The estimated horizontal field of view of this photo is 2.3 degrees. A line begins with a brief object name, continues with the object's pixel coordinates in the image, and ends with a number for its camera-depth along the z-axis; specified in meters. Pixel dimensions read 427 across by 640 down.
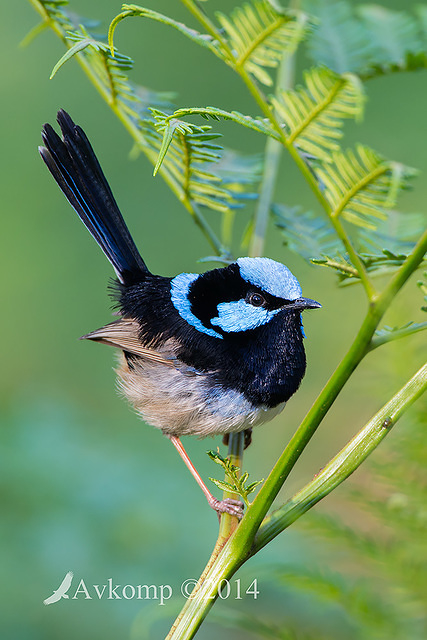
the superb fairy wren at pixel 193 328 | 2.51
